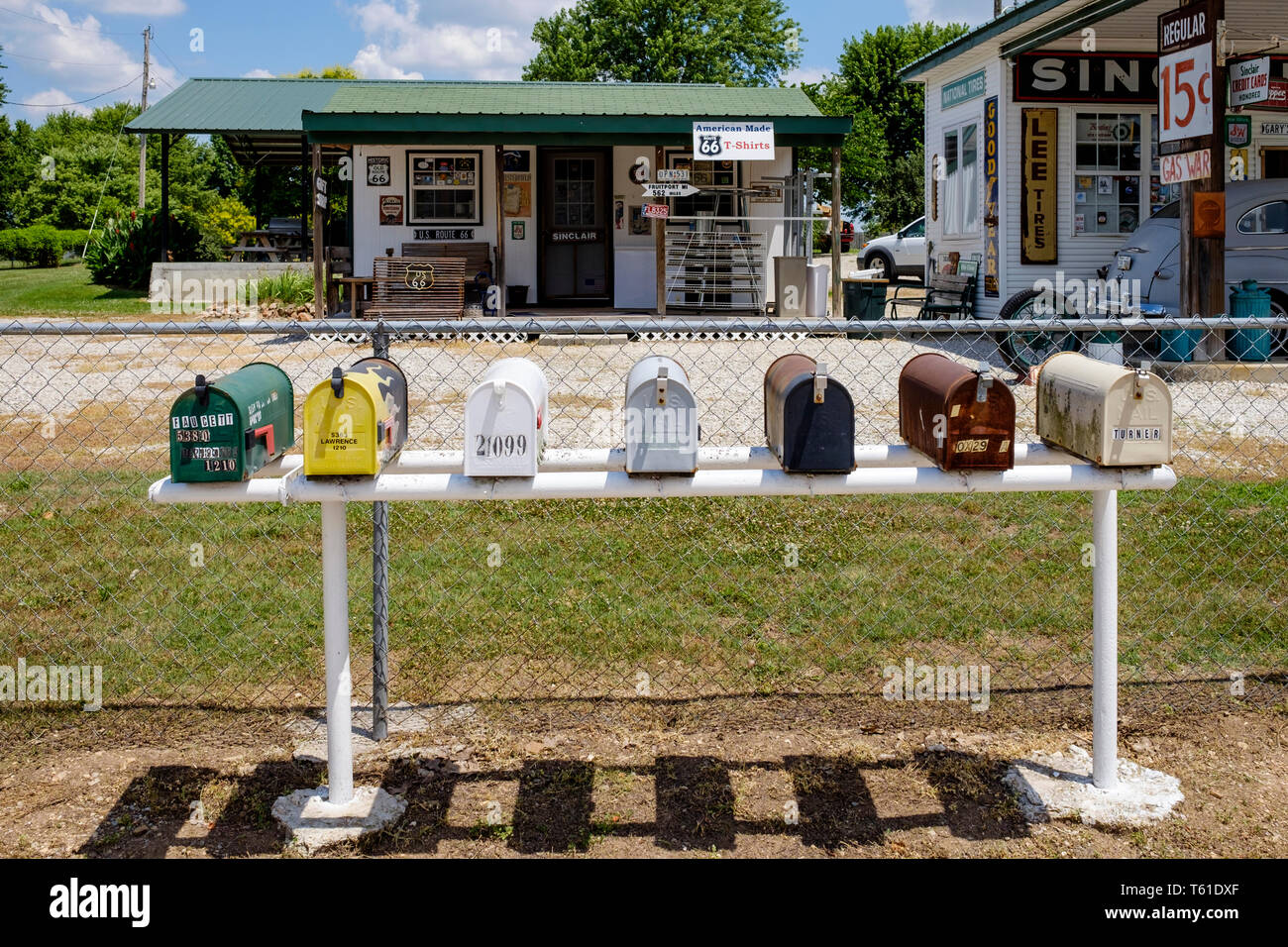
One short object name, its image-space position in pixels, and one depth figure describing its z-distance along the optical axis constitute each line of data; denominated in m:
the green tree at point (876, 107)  51.34
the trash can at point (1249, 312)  13.01
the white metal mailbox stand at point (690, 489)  3.85
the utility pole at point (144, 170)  40.03
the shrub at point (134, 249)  26.12
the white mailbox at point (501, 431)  3.79
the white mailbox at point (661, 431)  3.84
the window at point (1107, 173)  17.38
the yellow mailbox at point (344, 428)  3.74
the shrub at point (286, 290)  21.02
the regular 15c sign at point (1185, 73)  12.39
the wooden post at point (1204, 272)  12.88
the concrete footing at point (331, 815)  4.03
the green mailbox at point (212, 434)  3.81
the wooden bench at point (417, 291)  17.17
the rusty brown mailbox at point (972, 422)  3.87
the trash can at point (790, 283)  19.02
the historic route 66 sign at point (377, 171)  20.19
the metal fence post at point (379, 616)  4.66
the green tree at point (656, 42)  54.19
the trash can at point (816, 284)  19.23
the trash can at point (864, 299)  19.09
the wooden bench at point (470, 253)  19.83
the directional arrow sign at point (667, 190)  18.12
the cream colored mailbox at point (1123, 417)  3.85
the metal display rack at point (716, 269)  20.30
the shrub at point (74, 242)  37.25
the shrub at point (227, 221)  30.15
